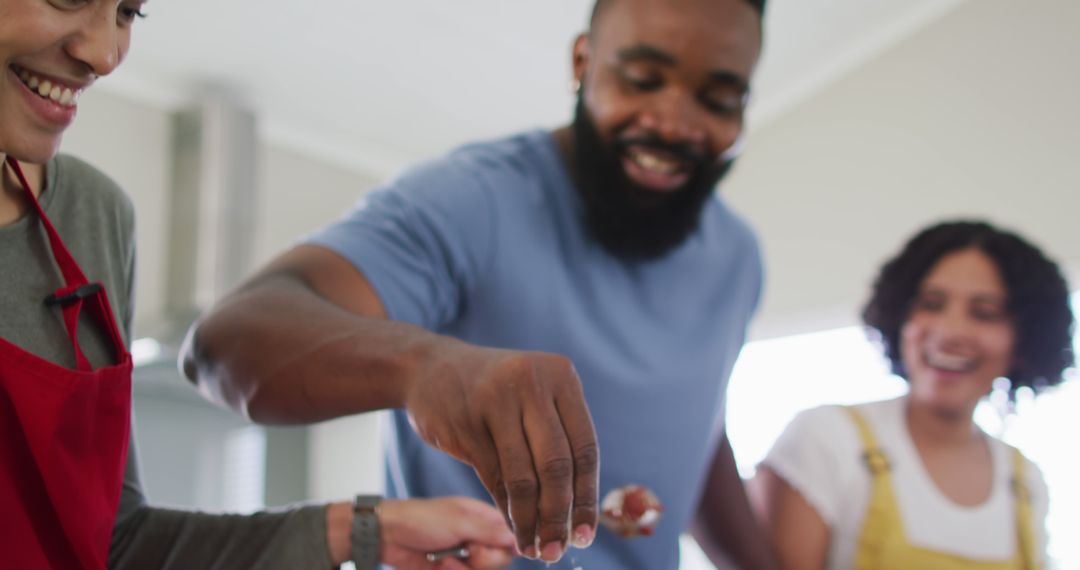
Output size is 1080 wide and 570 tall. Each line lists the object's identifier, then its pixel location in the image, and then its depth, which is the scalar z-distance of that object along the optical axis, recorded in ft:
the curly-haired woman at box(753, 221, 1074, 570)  4.83
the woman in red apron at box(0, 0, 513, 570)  2.03
